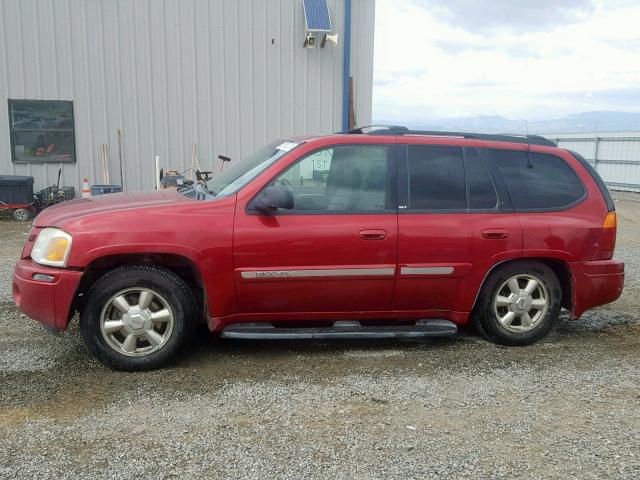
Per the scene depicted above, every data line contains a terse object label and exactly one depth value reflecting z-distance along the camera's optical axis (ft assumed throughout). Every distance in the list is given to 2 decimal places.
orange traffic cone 40.04
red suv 13.62
